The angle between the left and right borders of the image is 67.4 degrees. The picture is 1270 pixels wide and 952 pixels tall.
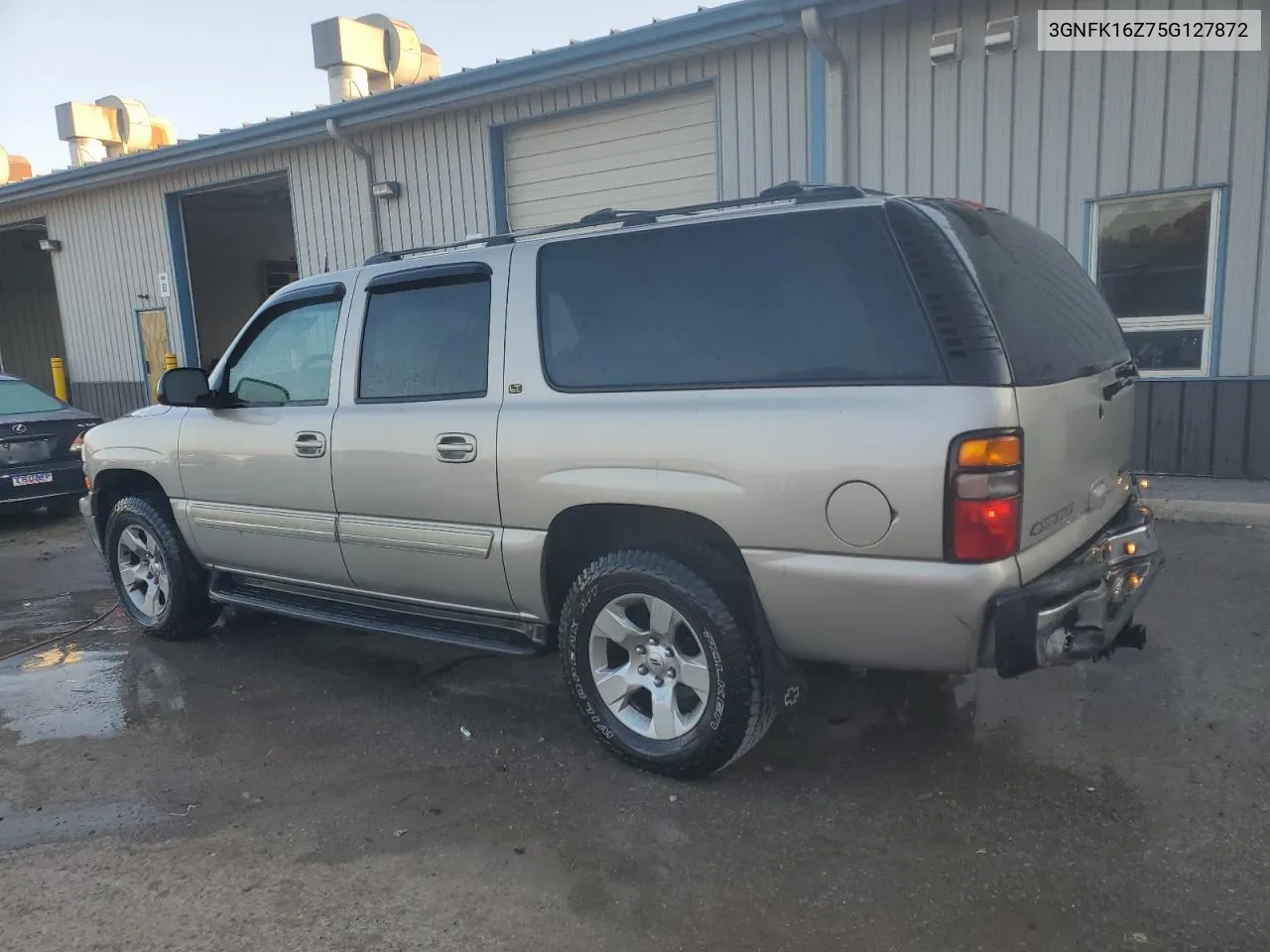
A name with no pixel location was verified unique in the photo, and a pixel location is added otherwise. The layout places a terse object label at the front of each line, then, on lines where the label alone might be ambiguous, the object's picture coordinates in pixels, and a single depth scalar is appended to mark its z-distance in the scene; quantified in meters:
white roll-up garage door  9.95
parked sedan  8.46
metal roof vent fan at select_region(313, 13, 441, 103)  15.66
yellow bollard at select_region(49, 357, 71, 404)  16.59
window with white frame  7.67
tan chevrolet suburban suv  2.81
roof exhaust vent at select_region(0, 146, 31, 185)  29.26
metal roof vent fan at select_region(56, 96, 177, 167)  24.89
